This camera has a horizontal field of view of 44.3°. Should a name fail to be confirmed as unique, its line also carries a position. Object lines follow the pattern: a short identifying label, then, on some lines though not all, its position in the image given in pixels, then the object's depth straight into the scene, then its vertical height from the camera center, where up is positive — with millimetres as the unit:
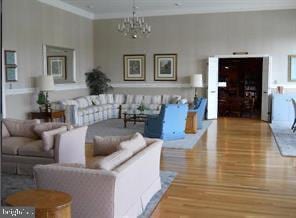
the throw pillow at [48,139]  5398 -803
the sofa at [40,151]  5477 -1014
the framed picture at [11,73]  8980 +296
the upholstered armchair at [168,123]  8234 -868
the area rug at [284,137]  7315 -1244
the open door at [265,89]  11781 -96
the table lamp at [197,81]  12281 +163
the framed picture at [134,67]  13438 +688
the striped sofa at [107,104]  10908 -635
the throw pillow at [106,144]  5049 -823
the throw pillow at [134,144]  4128 -690
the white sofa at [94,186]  3303 -941
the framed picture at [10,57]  8875 +695
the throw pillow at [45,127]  6055 -699
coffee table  10375 -896
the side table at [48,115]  9570 -790
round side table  2609 -867
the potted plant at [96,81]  13250 +159
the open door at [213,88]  12281 -73
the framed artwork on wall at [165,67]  13070 +676
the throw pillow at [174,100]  12134 -483
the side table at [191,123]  9570 -983
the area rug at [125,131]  8078 -1235
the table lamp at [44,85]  9555 -9
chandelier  9720 +1645
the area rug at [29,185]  4327 -1398
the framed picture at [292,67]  11844 +610
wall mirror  10828 +690
